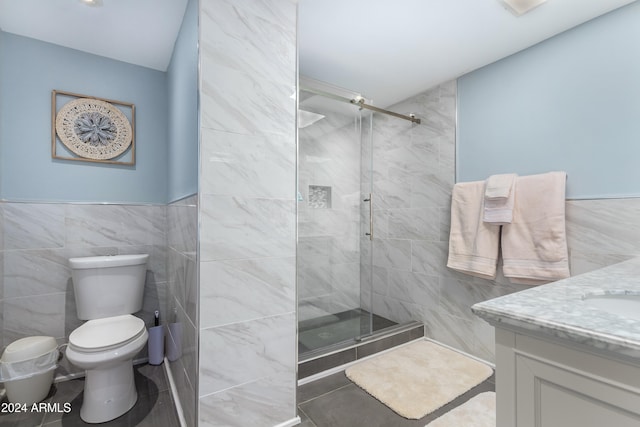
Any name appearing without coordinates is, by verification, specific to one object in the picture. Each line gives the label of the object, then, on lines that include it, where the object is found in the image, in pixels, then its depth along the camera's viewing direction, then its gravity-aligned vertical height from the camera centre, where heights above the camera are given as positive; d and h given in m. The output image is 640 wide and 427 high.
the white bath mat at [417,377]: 1.73 -1.13
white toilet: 1.57 -0.70
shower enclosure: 2.50 -0.02
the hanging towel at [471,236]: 2.10 -0.15
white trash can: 1.65 -0.92
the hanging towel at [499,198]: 1.98 +0.13
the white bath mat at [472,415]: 1.54 -1.13
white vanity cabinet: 0.57 -0.37
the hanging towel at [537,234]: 1.79 -0.12
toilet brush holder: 2.21 -1.01
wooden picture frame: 2.03 +0.64
